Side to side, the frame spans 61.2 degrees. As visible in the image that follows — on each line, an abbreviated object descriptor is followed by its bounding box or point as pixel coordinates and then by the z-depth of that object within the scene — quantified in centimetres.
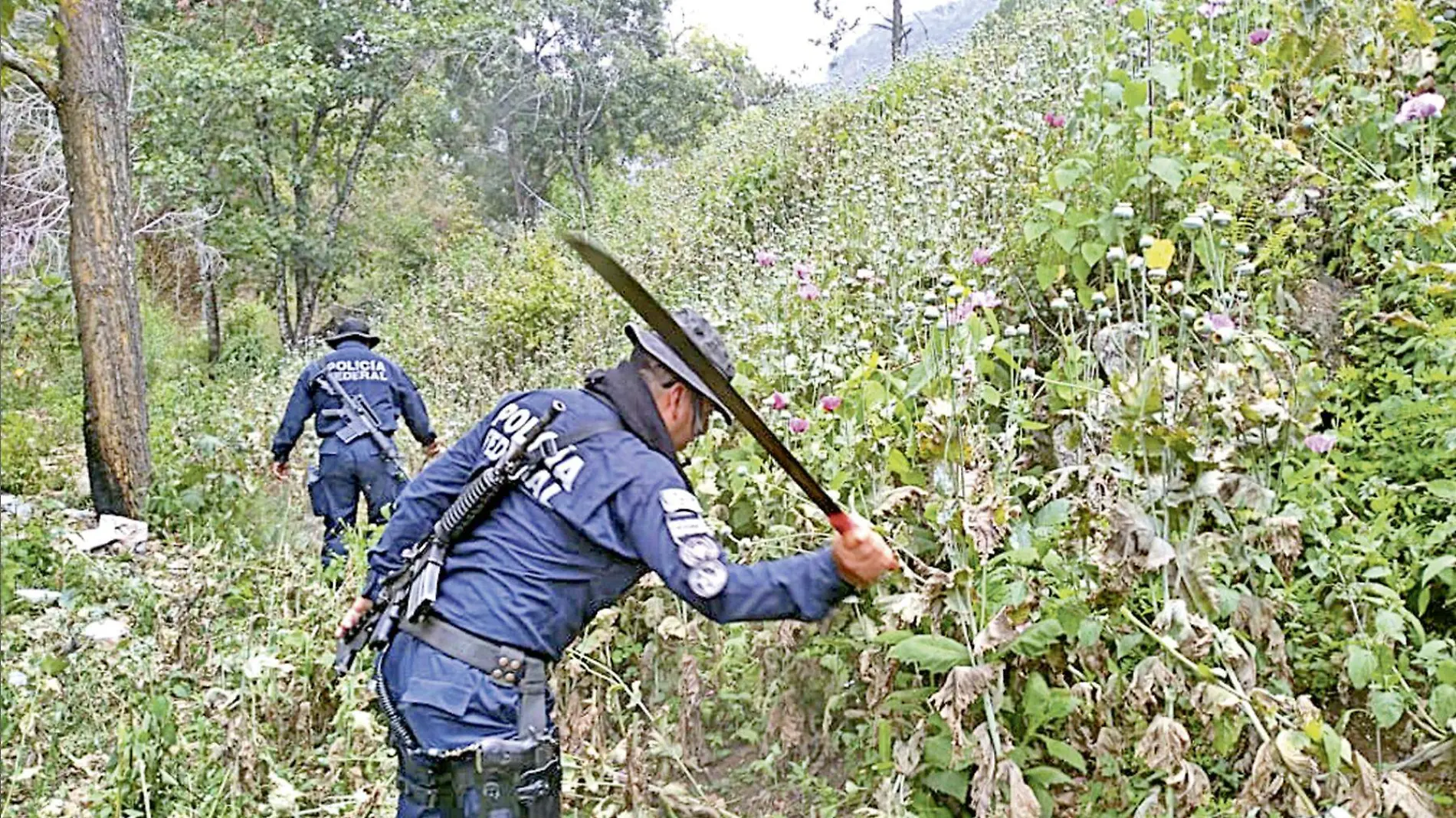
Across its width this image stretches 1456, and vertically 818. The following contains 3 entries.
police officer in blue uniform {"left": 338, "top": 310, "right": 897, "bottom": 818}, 267
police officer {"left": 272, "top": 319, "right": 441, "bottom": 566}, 685
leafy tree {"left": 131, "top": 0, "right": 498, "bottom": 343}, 1488
